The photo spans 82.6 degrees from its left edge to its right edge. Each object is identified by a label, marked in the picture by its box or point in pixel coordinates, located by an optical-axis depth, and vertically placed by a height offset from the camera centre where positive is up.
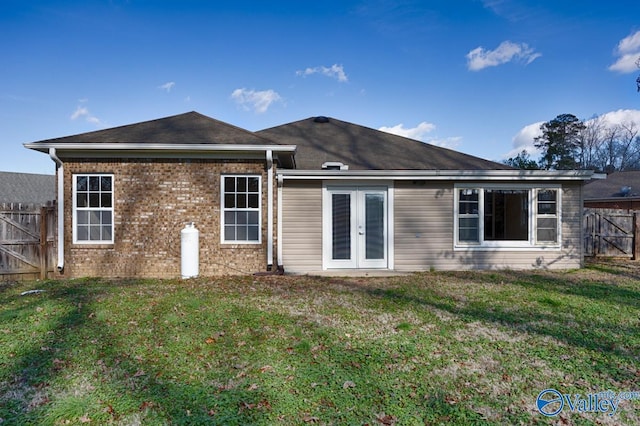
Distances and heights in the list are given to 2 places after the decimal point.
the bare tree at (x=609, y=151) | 42.50 +7.08
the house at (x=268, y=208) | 8.43 +0.08
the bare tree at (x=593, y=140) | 41.88 +8.26
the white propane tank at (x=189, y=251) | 8.15 -0.90
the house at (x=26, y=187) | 25.36 +1.73
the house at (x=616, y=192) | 20.58 +1.16
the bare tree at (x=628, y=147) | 40.84 +7.40
